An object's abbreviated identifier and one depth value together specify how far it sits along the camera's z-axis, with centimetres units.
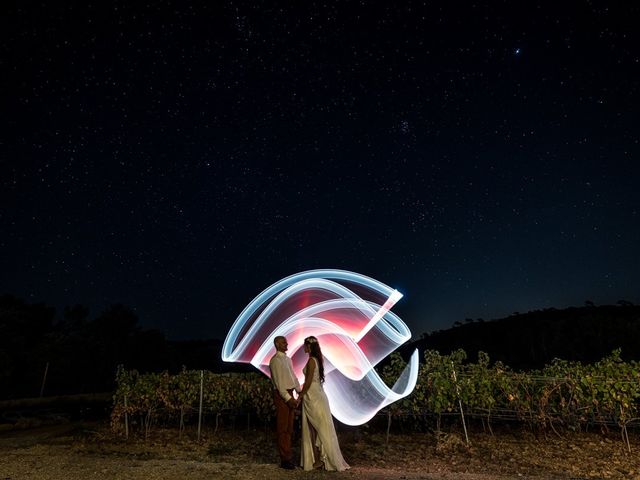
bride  761
